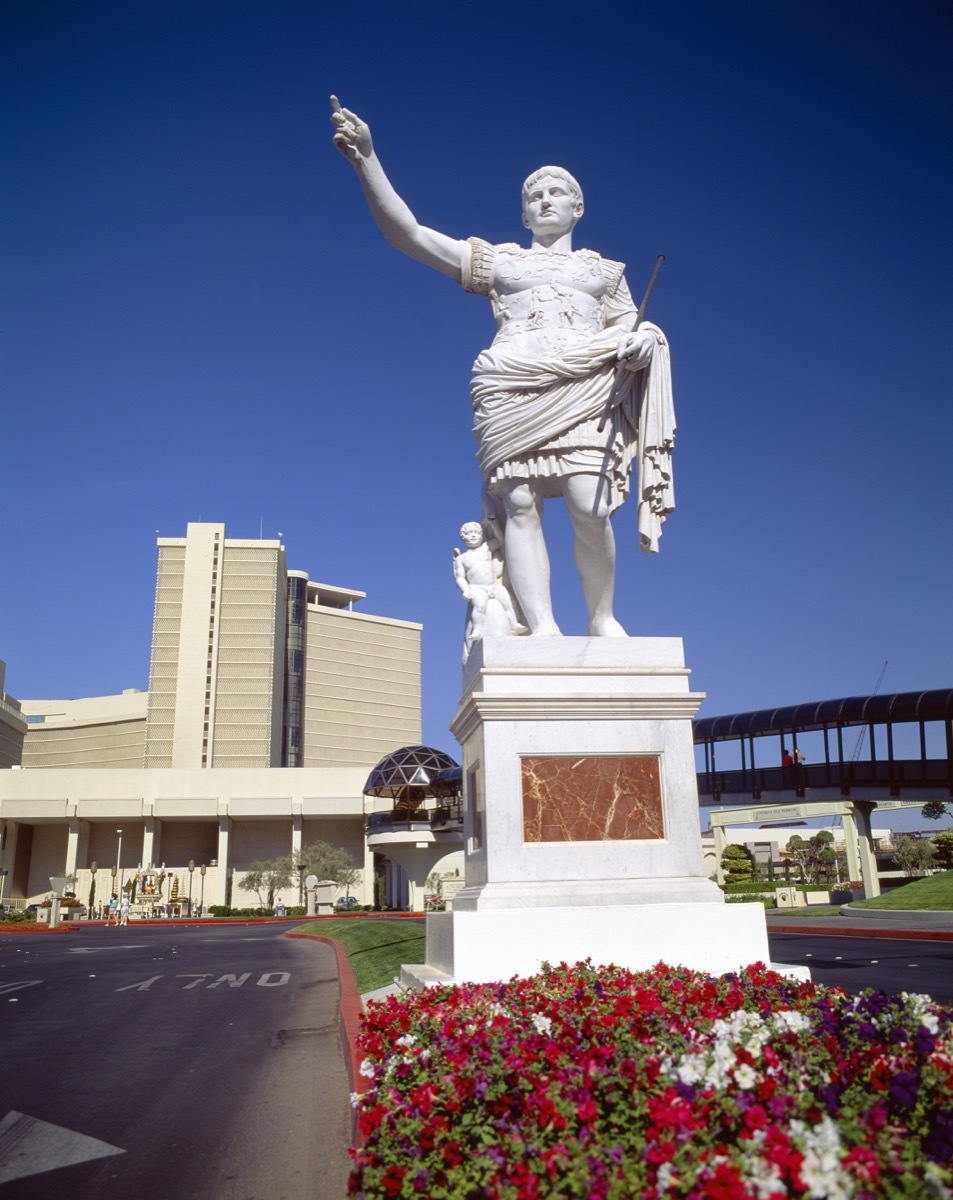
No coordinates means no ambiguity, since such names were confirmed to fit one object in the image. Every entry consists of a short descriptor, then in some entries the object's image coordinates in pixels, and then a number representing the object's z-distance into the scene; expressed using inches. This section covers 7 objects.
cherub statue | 242.5
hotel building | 2303.2
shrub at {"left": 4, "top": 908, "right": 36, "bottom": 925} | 1581.9
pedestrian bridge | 1053.8
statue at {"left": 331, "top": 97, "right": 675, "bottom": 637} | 227.6
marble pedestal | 183.5
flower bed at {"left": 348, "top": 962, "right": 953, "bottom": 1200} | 76.0
